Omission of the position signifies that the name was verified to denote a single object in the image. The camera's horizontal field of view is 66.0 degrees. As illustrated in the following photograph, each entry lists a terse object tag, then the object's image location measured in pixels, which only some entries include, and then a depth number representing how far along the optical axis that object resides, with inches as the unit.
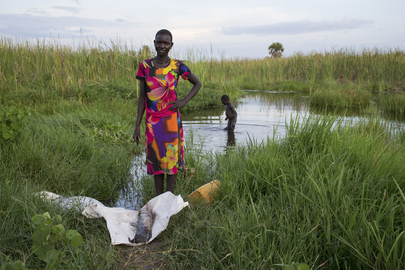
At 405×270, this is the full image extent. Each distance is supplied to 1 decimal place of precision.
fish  103.1
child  239.1
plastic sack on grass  102.7
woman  120.0
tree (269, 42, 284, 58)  1769.2
